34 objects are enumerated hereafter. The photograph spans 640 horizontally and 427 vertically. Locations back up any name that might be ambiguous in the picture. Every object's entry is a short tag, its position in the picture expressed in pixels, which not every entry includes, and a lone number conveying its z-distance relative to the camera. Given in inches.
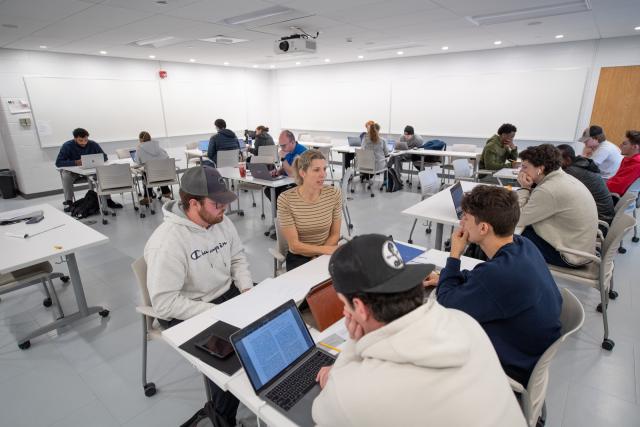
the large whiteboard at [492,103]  299.0
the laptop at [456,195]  124.3
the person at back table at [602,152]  202.4
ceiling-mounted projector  218.4
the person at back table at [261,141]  275.4
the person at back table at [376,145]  262.1
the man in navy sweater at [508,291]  52.4
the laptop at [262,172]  181.9
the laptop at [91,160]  223.3
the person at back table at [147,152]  238.2
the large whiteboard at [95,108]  287.3
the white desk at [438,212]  119.9
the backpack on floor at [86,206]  224.5
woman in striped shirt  98.1
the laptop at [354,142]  335.0
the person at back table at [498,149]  208.7
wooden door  270.5
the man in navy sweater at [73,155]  230.8
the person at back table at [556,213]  99.3
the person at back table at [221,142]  239.8
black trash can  281.3
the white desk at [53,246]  92.7
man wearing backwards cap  29.5
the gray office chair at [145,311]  74.0
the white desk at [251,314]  46.6
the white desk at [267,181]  177.4
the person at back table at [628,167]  166.1
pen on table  54.9
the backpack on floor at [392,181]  281.7
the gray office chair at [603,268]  94.0
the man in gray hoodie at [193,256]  70.1
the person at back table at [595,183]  137.6
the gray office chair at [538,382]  51.3
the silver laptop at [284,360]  45.7
